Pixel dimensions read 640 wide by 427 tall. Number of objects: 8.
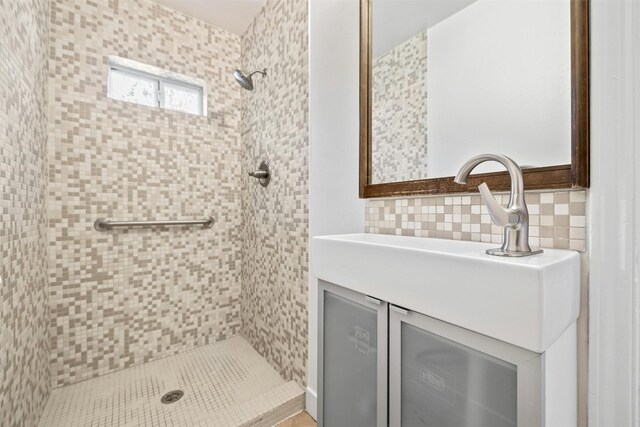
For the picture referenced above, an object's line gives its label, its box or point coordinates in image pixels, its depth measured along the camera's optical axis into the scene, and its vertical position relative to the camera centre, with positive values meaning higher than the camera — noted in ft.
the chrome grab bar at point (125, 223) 5.13 -0.23
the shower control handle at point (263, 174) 5.52 +0.73
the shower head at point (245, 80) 5.31 +2.56
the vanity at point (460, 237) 1.79 -0.28
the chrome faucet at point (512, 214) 2.11 -0.04
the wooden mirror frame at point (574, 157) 2.15 +0.41
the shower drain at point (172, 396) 4.59 -3.12
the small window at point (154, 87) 5.49 +2.65
